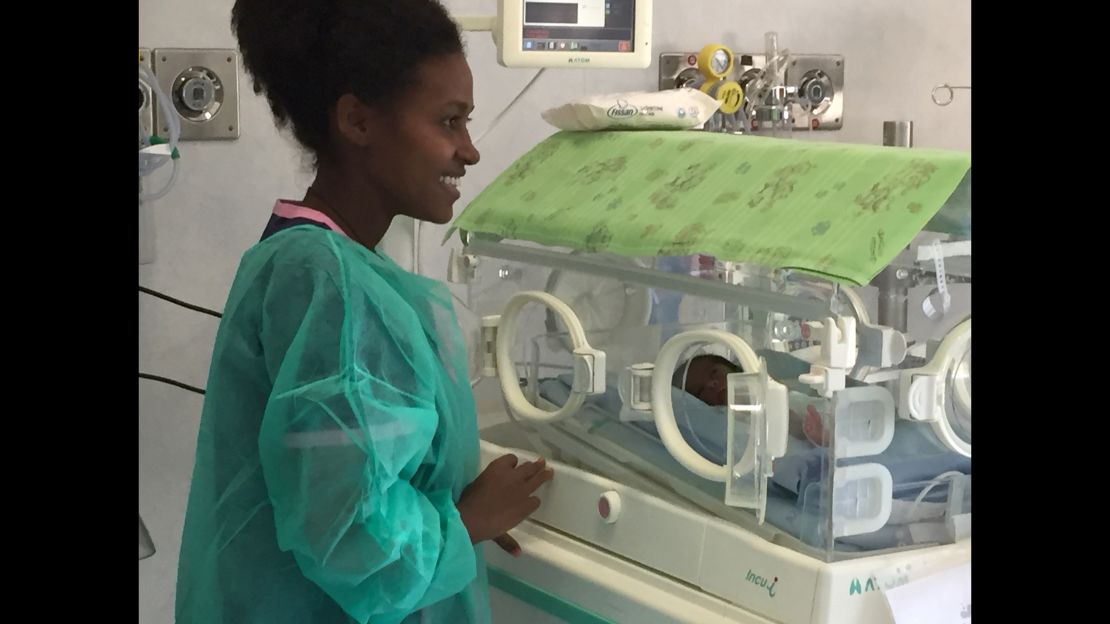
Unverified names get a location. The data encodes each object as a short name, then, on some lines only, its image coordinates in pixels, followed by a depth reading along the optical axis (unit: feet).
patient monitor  5.48
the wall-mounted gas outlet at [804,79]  7.67
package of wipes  5.46
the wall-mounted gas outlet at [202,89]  6.19
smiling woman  4.09
